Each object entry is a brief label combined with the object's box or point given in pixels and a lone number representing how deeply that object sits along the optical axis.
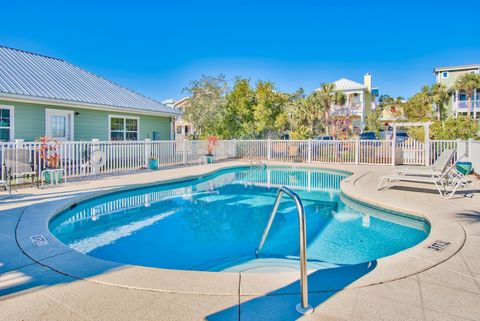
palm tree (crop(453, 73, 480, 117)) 29.11
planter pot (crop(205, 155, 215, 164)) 16.91
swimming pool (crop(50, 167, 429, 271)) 4.93
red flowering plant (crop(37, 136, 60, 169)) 9.34
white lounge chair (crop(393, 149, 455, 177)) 7.76
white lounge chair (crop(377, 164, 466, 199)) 7.35
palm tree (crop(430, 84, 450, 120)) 32.89
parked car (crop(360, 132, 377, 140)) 26.23
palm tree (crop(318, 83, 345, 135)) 27.69
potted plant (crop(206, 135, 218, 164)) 17.05
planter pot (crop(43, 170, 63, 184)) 9.14
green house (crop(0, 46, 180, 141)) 11.61
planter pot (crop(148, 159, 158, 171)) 13.60
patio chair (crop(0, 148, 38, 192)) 8.39
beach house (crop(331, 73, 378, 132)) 35.62
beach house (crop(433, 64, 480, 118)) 30.80
